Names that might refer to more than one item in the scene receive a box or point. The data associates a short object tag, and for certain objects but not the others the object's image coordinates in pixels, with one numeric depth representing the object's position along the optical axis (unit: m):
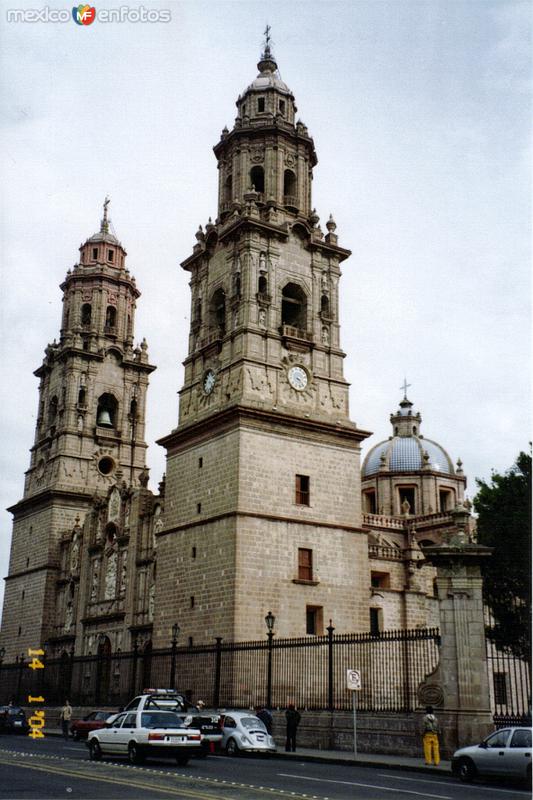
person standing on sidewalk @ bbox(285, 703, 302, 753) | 27.28
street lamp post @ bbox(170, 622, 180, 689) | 35.50
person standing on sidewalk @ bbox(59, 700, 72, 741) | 36.12
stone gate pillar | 23.73
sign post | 24.34
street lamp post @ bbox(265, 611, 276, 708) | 32.06
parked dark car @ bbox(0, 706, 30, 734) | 39.53
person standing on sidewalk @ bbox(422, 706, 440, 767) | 22.66
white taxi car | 21.89
